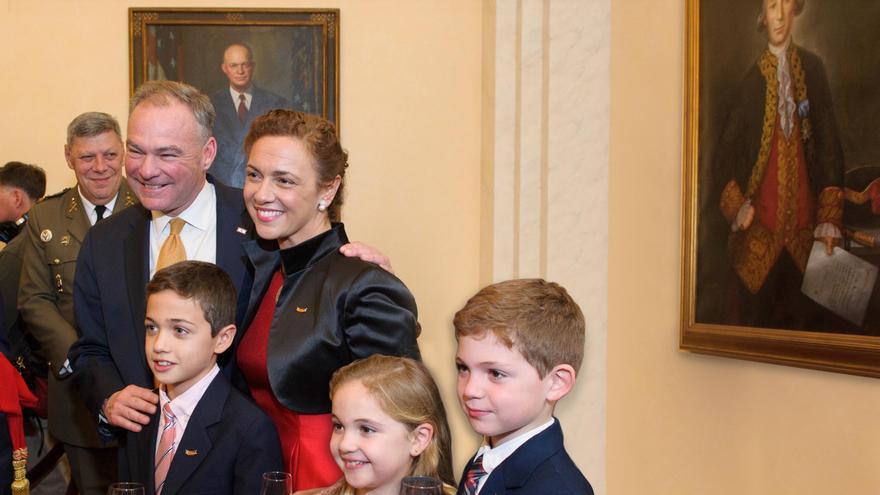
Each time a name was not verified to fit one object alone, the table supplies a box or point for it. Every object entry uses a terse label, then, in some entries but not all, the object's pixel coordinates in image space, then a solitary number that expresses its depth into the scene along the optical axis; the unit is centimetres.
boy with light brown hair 226
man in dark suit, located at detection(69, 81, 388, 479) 337
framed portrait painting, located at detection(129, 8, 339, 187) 673
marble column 578
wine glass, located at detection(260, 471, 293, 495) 210
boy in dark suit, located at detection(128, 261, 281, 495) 282
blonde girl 242
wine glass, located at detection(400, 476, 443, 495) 192
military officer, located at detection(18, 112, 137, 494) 497
